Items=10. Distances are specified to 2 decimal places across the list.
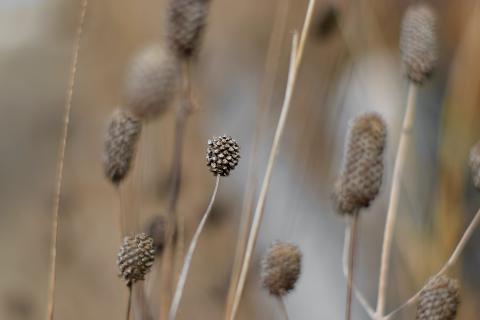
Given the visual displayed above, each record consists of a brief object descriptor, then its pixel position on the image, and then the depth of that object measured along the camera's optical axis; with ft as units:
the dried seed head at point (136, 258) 2.19
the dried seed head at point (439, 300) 2.21
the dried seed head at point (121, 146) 2.32
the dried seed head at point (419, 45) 2.36
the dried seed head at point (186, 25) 2.30
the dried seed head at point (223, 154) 2.19
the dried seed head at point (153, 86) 2.36
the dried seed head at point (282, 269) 2.26
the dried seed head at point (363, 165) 2.25
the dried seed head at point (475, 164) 2.27
